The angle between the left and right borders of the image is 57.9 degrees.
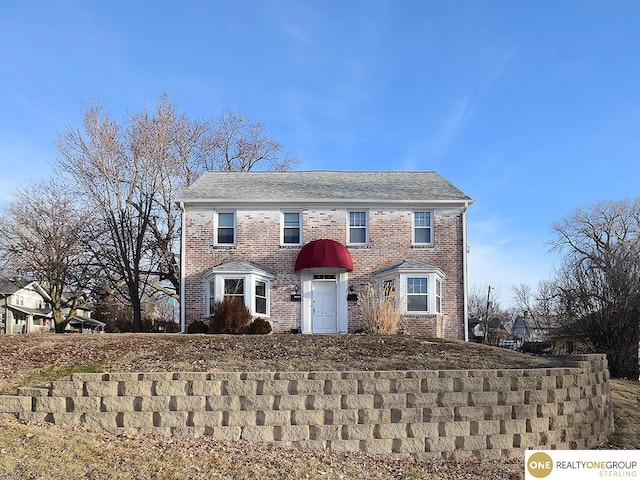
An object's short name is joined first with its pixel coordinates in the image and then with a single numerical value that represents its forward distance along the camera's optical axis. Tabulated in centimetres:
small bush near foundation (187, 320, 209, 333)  1806
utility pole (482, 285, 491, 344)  3185
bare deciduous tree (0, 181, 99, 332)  2495
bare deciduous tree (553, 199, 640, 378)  2138
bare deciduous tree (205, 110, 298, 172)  3491
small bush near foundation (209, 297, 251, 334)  1739
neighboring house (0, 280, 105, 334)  4142
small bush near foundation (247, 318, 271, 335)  1747
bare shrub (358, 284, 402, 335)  1577
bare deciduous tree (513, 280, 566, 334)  2676
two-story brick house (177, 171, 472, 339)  1884
